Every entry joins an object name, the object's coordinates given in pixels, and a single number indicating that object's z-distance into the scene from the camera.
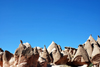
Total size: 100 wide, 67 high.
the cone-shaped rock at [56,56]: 16.25
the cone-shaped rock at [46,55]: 16.54
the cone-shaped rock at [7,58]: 14.14
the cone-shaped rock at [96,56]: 14.55
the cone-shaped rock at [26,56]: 12.92
